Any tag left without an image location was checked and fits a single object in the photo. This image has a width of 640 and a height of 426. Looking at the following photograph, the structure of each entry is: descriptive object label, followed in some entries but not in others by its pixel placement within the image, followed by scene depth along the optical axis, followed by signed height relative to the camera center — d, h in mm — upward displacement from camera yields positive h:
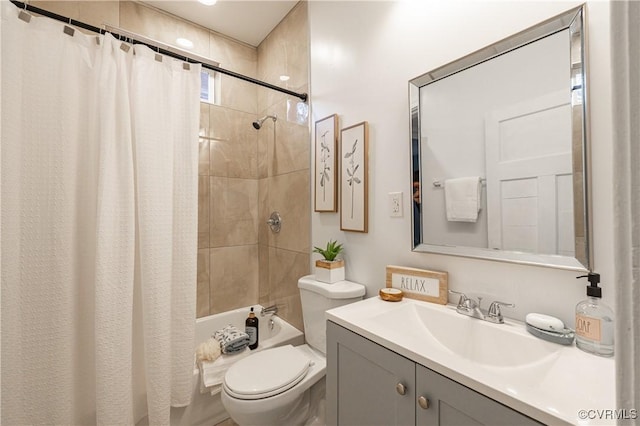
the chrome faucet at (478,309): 903 -328
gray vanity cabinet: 614 -478
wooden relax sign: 1064 -282
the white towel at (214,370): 1411 -839
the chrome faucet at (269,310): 1994 -696
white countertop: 523 -369
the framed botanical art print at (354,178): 1386 +192
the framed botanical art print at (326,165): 1559 +294
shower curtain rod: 1047 +792
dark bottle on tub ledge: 1747 -742
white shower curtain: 1044 -70
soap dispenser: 692 -284
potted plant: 1419 -272
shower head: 1990 +686
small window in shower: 2188 +1031
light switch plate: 1254 +47
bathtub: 1460 -850
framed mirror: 797 +216
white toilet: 1147 -729
